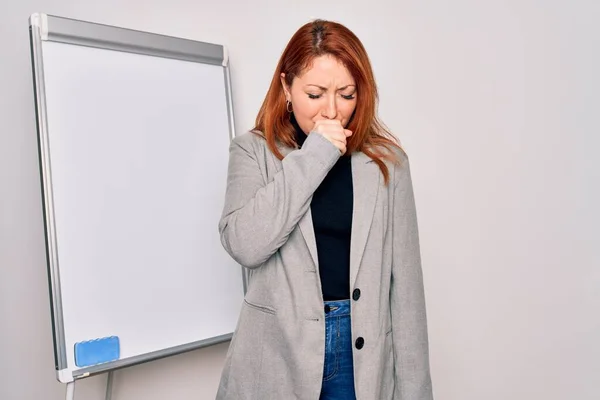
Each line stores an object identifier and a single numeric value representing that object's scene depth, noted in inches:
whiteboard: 64.3
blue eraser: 64.0
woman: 47.1
